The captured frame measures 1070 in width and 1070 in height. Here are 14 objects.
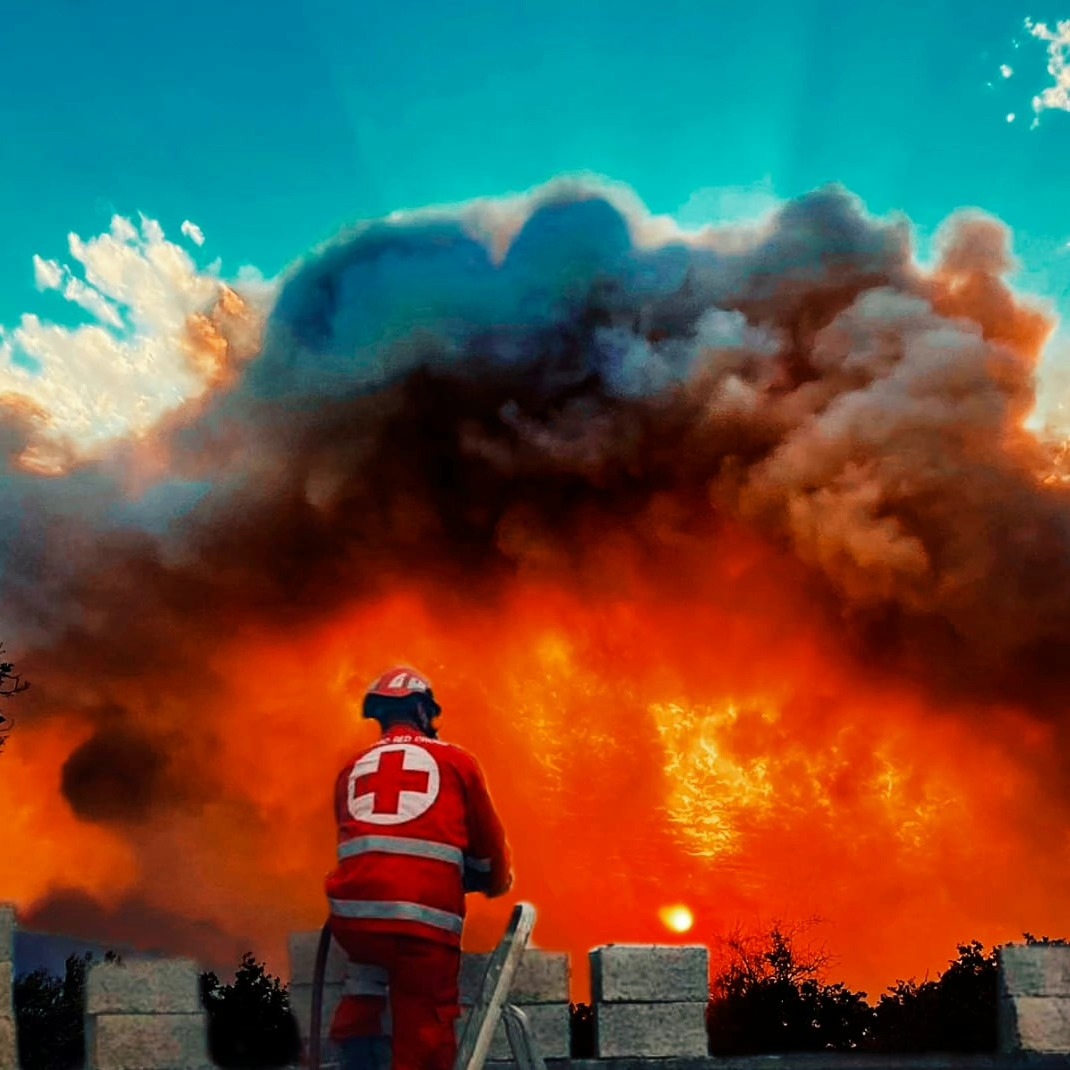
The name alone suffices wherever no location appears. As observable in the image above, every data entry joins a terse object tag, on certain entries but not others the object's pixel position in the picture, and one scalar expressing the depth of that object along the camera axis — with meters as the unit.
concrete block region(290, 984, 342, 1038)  7.95
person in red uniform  7.16
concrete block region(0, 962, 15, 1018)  7.73
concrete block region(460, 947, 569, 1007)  8.27
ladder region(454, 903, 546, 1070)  6.56
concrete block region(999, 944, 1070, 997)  9.04
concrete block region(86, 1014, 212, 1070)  7.89
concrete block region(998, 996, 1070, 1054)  8.94
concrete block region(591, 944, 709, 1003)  8.44
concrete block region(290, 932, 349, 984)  8.08
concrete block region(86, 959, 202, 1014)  7.94
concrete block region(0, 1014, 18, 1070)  7.76
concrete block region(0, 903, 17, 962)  7.80
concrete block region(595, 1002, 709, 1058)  8.42
